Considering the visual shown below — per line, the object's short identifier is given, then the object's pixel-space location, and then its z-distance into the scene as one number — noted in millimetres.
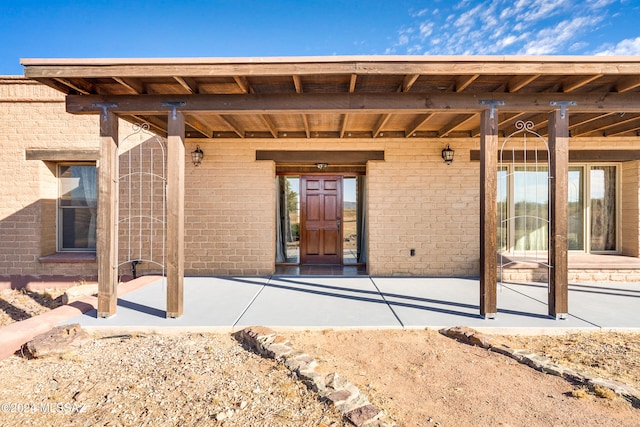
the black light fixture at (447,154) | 6115
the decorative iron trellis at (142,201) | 6332
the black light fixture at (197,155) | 6215
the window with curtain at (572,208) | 6566
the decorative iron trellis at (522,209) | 6496
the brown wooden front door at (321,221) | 7750
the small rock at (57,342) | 3006
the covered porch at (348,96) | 3318
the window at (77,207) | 6684
